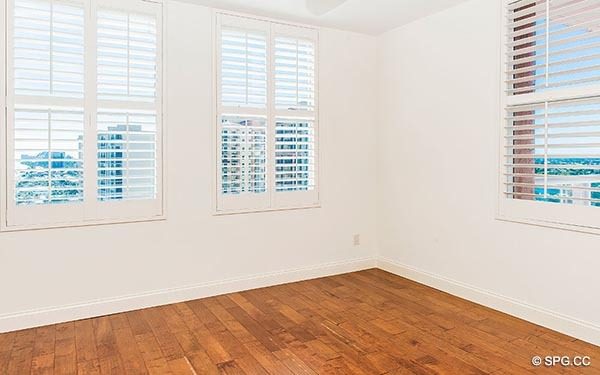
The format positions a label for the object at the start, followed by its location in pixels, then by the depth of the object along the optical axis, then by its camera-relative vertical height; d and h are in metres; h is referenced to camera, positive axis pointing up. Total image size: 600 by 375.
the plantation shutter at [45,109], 3.04 +0.51
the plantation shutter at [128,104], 3.30 +0.60
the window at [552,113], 2.80 +0.50
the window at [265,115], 3.81 +0.62
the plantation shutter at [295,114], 4.06 +0.66
